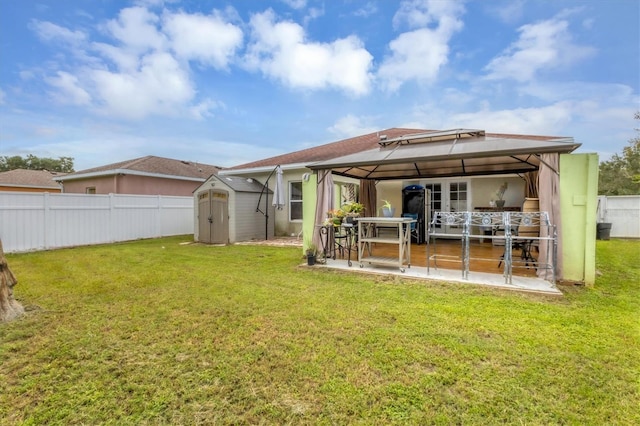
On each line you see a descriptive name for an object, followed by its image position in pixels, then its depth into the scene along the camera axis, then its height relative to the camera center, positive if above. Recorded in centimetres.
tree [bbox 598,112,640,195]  1655 +255
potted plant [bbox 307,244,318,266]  608 -101
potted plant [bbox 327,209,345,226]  618 -18
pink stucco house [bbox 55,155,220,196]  1355 +140
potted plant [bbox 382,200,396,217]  589 -6
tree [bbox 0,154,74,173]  3025 +457
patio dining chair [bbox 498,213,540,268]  476 -37
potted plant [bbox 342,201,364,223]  628 -2
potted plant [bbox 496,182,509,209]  911 +58
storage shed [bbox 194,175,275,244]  984 -15
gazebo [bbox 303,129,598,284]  437 +82
